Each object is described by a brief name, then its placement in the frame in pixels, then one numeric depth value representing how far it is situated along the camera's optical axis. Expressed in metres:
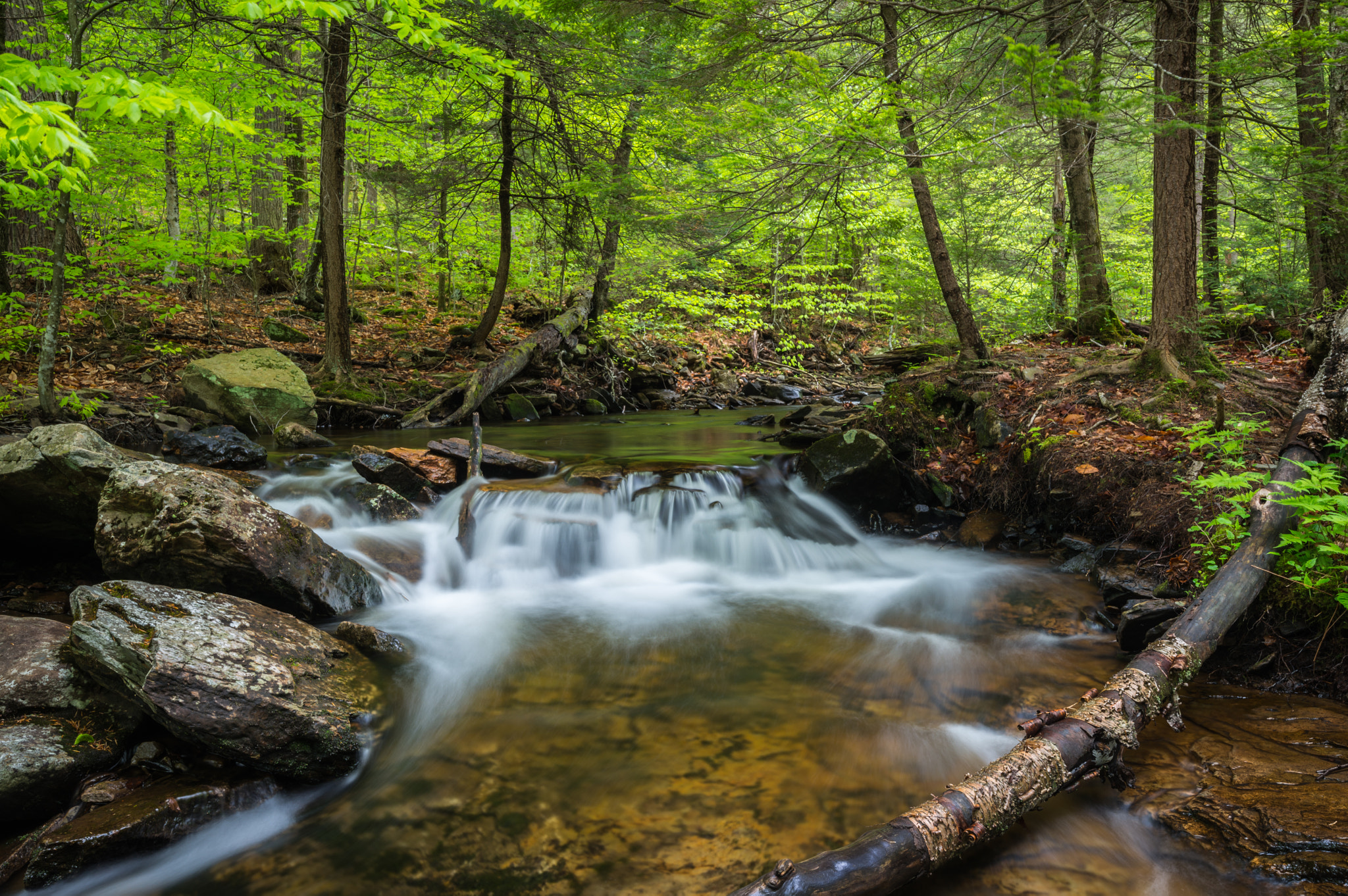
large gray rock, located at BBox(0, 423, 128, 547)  5.01
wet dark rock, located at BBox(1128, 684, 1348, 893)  2.57
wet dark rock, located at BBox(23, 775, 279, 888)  2.75
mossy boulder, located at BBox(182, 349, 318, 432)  10.22
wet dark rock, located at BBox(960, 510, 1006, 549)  6.88
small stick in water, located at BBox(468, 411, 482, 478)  7.97
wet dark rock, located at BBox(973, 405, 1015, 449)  7.06
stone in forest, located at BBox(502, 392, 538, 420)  13.28
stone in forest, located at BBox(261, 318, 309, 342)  13.98
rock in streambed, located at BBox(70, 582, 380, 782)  3.12
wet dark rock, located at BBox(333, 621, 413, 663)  4.62
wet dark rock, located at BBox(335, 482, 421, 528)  7.13
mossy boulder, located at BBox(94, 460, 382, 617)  4.40
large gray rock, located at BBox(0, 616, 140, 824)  2.94
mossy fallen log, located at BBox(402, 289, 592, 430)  12.05
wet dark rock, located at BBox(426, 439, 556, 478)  8.27
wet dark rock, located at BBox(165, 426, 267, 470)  8.45
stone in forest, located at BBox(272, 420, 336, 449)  9.83
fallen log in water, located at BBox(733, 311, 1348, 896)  2.20
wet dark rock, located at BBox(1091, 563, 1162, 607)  4.88
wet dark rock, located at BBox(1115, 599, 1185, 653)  4.34
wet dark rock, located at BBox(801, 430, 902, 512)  7.65
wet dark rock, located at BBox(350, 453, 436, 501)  7.67
